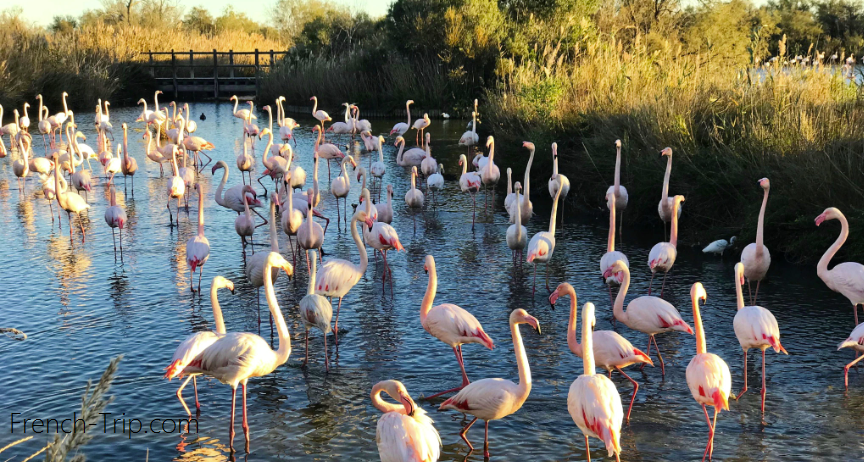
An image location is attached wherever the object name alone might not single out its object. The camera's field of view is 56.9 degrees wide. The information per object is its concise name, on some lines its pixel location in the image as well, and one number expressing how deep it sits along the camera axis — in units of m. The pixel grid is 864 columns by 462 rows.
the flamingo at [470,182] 12.91
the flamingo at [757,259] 7.87
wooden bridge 37.09
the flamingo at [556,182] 11.59
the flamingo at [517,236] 9.55
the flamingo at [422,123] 20.20
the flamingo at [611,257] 7.82
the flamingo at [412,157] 15.89
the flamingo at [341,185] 12.38
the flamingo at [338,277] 7.60
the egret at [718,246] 10.09
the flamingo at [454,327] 6.29
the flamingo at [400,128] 19.84
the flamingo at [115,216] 10.46
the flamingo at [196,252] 8.79
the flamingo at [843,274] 6.93
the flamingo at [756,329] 5.84
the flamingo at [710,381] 5.05
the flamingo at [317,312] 6.65
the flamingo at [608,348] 5.74
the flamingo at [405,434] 4.36
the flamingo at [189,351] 5.48
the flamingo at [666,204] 10.20
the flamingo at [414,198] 12.30
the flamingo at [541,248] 8.73
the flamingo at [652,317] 6.32
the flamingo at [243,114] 20.33
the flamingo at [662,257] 8.29
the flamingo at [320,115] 22.02
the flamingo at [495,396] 5.06
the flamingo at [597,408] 4.64
